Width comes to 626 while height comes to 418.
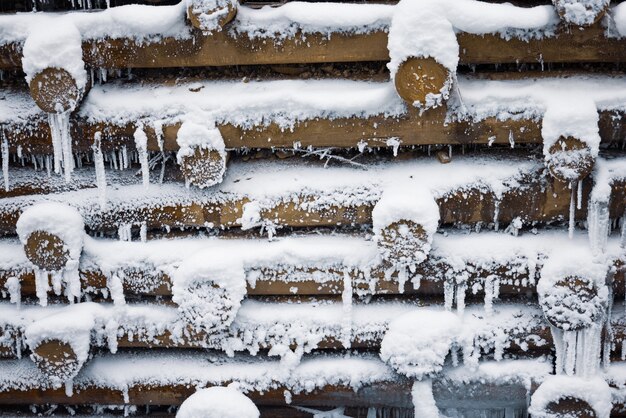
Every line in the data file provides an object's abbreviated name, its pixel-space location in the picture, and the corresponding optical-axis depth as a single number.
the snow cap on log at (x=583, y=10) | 2.61
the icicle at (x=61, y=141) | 2.94
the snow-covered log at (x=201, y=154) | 2.85
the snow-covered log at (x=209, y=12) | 2.72
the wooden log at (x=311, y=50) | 2.75
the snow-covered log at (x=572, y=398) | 2.96
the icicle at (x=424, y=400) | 3.05
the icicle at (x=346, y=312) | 3.05
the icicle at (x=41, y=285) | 3.15
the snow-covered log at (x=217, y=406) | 2.82
